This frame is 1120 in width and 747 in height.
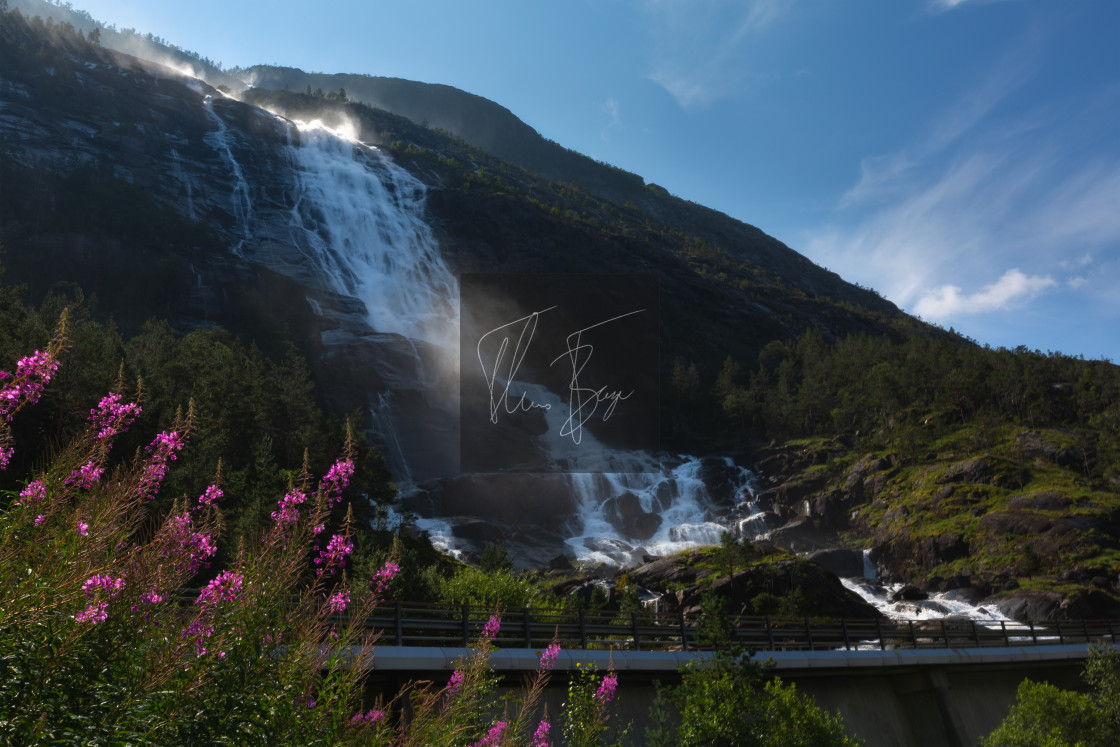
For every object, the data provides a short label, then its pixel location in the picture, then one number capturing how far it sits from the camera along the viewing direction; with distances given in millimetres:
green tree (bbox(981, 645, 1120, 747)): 19375
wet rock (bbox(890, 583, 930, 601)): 53125
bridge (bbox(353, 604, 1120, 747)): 16000
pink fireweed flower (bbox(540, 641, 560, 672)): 9711
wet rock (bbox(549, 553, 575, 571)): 58853
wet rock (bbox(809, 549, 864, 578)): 60375
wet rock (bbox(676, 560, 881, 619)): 43719
